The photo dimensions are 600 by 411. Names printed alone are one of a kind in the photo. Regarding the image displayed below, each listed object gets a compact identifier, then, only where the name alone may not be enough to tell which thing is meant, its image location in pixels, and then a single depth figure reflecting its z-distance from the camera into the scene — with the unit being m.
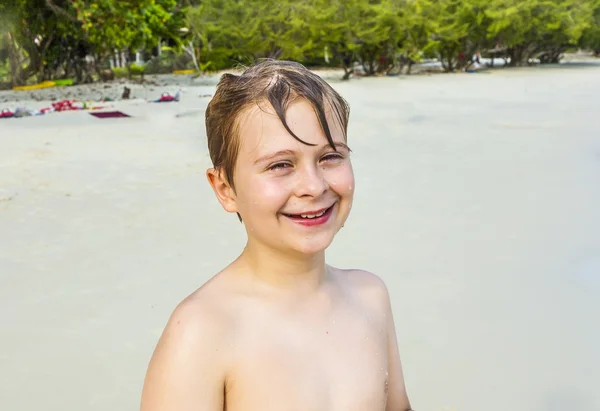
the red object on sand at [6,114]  11.47
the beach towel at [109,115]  11.65
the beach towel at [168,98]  14.17
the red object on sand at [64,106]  12.56
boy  1.34
